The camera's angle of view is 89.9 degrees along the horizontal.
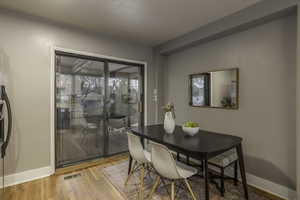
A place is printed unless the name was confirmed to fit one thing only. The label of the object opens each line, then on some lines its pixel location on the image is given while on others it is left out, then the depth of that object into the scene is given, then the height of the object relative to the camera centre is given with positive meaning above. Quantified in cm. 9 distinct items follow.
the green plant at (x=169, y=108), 231 -14
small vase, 224 -38
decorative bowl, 206 -43
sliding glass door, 283 -14
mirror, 253 +19
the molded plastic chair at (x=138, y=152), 199 -73
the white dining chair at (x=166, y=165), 156 -72
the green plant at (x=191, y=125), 210 -37
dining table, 150 -52
